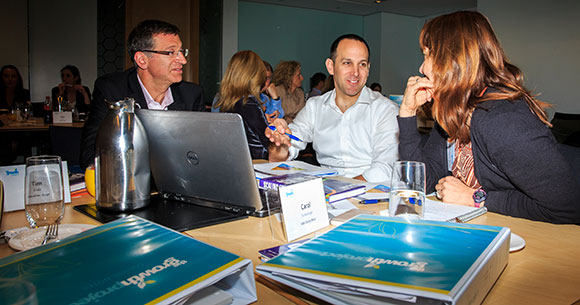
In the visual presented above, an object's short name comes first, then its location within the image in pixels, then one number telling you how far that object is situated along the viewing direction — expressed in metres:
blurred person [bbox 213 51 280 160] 3.34
